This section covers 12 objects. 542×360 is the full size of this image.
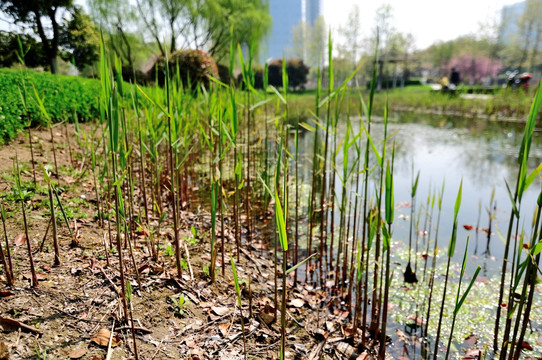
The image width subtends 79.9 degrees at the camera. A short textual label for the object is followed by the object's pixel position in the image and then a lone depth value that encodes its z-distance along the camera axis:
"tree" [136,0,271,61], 16.52
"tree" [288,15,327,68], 32.69
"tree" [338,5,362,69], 31.12
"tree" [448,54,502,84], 30.20
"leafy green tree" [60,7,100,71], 11.24
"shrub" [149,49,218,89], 7.28
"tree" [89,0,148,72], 17.39
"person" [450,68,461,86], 16.66
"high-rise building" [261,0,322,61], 149.25
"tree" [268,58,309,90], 27.95
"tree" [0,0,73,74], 9.28
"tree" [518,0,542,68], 23.36
